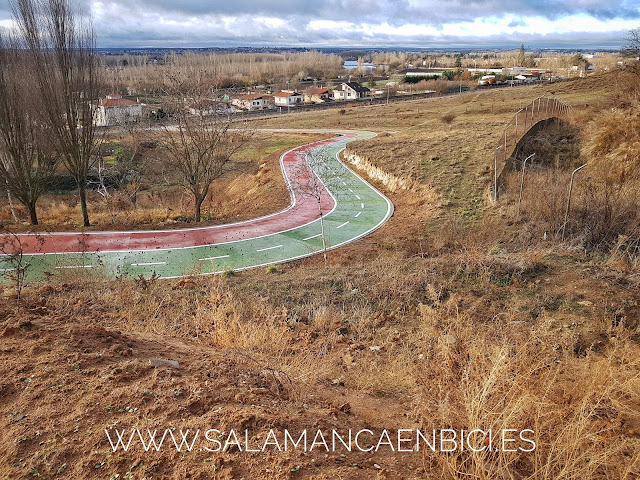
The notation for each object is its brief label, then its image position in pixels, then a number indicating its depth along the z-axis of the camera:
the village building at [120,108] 39.49
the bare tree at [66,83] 15.36
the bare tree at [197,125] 16.28
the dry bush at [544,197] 14.20
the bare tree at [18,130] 16.70
